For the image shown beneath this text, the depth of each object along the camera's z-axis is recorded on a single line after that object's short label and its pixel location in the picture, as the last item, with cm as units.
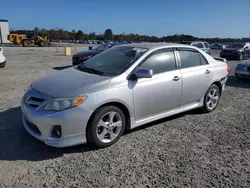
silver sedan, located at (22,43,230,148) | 294
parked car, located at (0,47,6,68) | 921
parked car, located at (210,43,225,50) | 4048
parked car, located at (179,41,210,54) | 1703
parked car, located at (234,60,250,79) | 849
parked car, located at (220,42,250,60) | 1822
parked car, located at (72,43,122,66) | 1156
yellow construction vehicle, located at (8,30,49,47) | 3575
